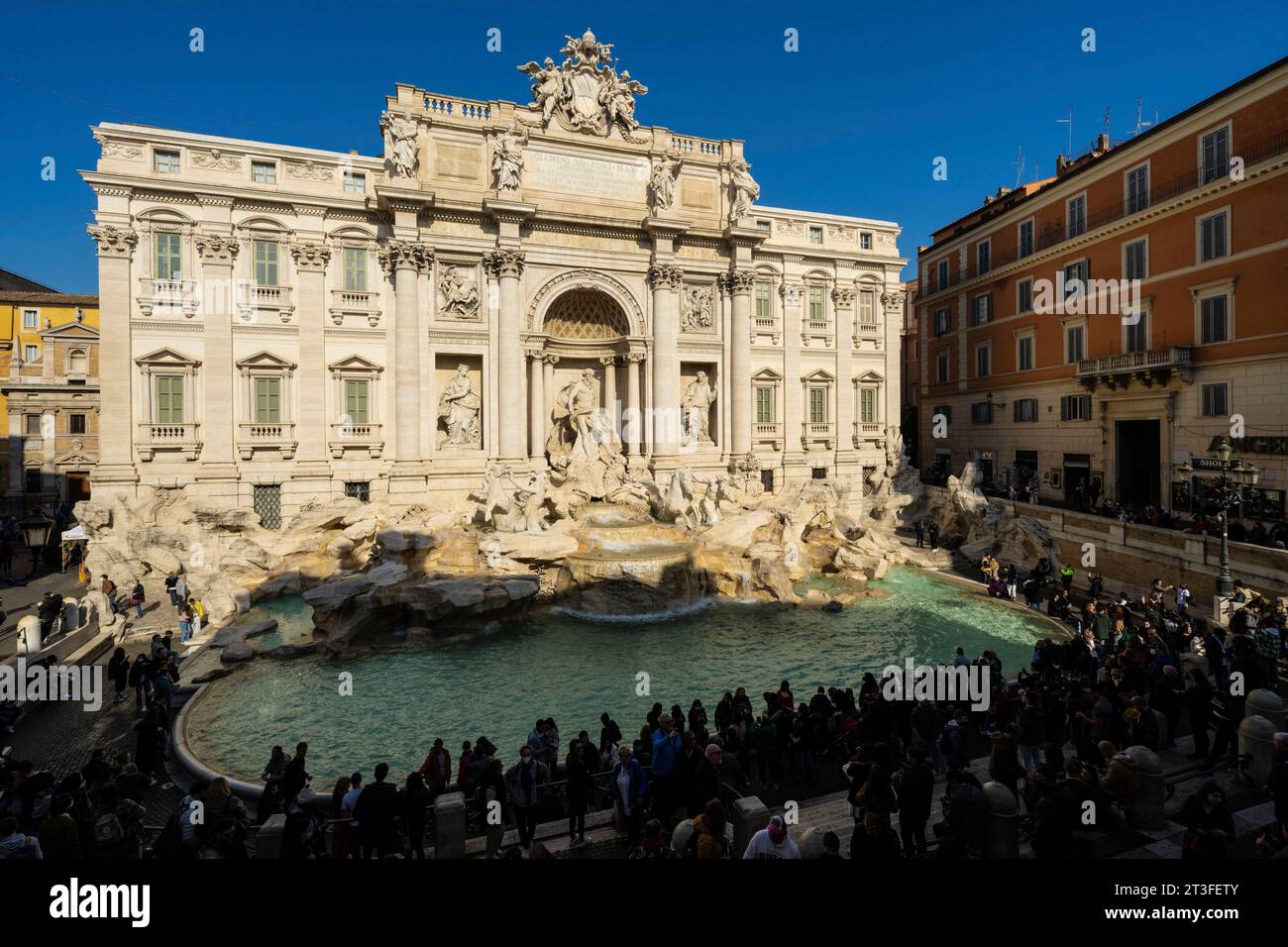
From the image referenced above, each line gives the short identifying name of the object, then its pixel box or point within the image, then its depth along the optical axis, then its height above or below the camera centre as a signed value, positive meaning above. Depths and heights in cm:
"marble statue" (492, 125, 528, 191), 2491 +1192
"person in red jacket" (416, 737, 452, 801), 823 -389
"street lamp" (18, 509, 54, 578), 2619 -230
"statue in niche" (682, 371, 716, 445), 2916 +260
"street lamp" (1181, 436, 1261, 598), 1519 -97
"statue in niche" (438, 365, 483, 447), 2569 +233
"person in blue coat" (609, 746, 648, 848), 716 -368
